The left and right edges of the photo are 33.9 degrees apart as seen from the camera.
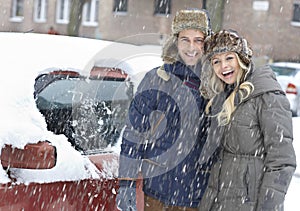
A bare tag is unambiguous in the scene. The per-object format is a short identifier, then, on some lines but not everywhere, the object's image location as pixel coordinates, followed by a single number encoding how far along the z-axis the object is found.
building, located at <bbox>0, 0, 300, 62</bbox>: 23.03
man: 2.73
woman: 2.35
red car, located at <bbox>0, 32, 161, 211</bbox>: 2.42
